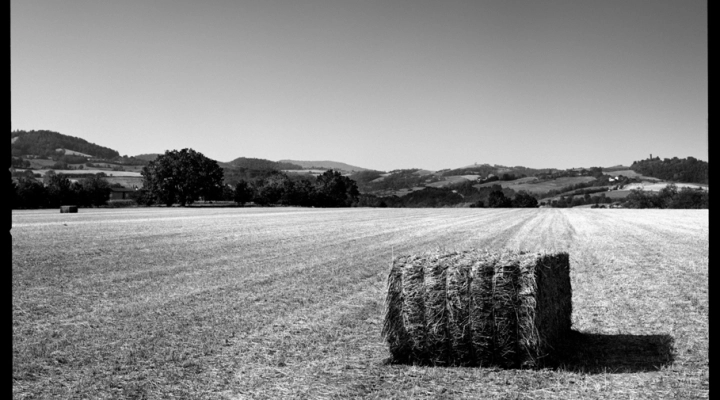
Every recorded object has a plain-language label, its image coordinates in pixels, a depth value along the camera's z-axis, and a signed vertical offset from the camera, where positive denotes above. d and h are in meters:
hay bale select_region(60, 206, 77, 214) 59.78 -1.01
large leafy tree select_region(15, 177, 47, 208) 76.26 +0.67
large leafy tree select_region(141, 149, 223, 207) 93.56 +3.25
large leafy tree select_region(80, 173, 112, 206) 85.54 +1.00
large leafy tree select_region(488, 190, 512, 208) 106.86 -0.39
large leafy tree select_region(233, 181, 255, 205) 107.31 +0.99
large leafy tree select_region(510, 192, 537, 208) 105.62 -0.57
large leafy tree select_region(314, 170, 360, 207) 117.49 +1.64
